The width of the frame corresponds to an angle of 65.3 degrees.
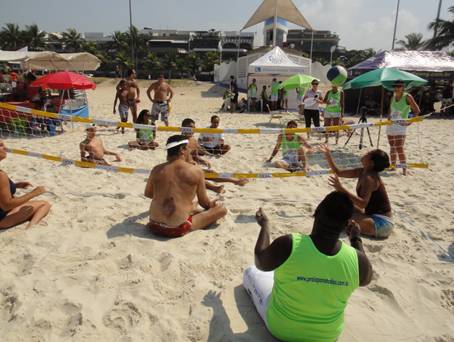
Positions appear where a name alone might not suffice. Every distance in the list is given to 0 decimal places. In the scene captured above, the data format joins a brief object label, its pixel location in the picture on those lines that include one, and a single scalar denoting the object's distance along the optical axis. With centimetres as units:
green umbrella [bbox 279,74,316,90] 1115
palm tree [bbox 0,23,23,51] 5534
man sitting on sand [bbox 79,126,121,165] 586
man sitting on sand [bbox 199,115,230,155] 685
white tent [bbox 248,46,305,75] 1563
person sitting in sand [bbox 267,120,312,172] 598
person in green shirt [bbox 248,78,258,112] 1571
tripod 780
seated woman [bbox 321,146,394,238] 337
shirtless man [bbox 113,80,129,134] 916
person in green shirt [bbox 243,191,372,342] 174
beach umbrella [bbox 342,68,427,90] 718
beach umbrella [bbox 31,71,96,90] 842
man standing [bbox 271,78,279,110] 1502
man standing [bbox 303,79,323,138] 867
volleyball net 473
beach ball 806
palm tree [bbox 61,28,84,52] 5800
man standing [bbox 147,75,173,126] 908
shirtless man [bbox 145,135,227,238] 321
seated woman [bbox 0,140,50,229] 320
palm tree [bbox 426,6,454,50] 3219
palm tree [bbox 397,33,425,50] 4844
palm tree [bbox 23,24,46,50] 5534
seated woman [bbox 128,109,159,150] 722
